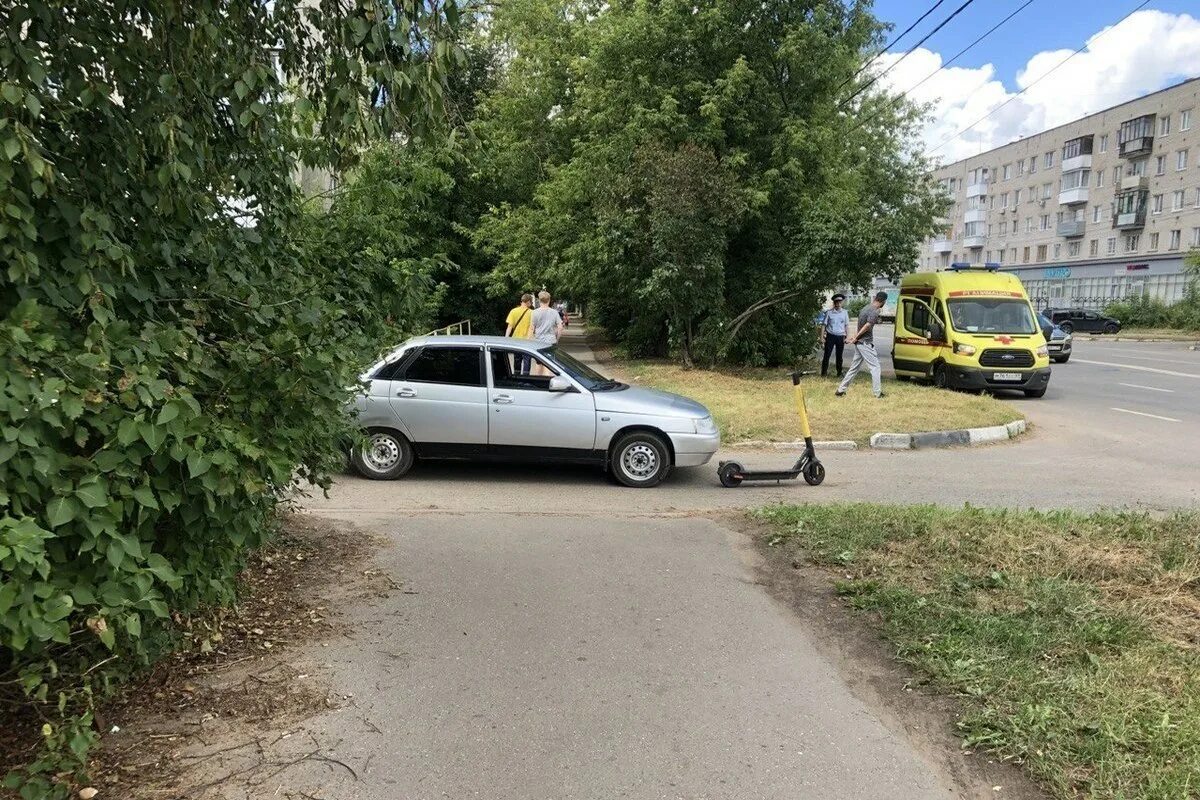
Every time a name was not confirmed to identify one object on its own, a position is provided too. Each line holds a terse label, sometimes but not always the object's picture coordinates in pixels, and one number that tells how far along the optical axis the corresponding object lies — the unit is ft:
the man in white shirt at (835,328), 57.67
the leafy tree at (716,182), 55.77
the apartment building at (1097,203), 181.27
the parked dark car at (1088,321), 147.64
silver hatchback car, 27.07
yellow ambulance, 52.03
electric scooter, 27.27
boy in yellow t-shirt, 42.75
